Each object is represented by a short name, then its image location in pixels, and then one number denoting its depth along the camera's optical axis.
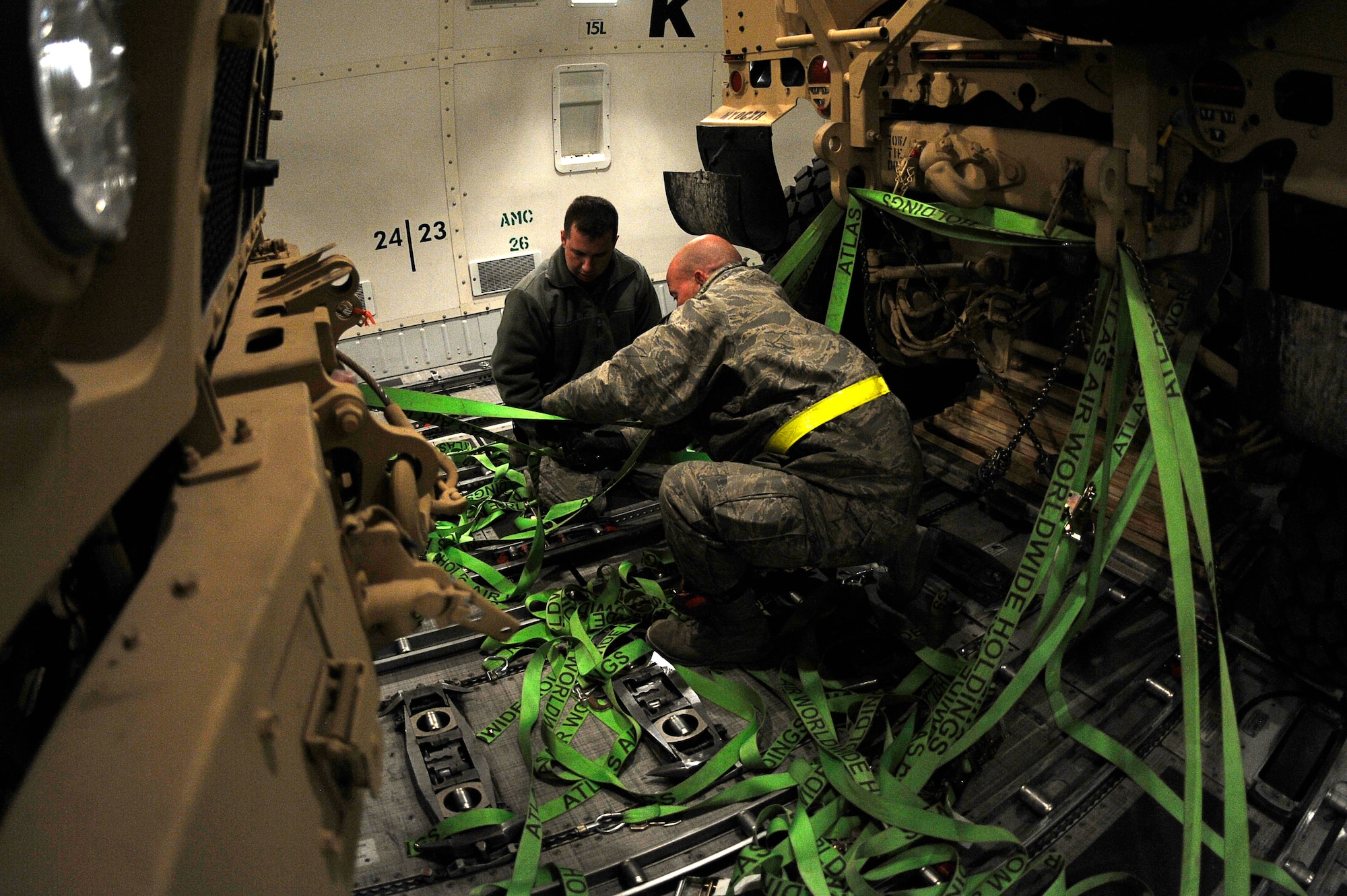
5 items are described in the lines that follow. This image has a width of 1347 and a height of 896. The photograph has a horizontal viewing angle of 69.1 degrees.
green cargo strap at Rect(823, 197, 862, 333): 4.19
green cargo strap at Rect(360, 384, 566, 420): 3.47
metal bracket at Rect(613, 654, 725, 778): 3.21
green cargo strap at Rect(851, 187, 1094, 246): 3.46
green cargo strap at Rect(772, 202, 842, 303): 4.49
